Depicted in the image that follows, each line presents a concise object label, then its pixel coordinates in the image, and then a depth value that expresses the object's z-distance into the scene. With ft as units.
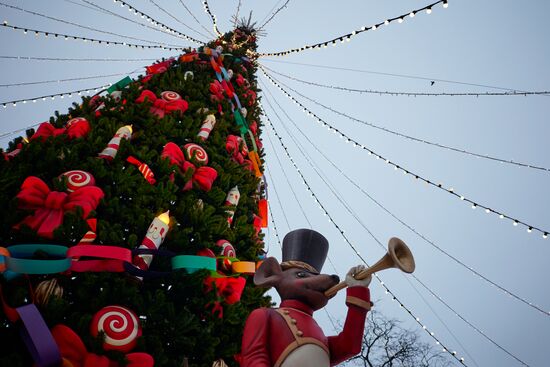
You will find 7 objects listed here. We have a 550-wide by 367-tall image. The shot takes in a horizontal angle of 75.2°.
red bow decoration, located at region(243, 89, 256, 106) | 13.38
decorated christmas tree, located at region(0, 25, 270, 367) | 4.71
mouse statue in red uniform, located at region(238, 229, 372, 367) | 5.56
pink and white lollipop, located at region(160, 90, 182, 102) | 9.45
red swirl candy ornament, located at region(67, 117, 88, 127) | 7.81
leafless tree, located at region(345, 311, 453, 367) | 34.00
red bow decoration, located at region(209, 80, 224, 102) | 11.05
